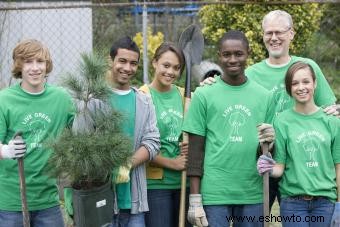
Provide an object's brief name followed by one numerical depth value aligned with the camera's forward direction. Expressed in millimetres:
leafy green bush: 8055
